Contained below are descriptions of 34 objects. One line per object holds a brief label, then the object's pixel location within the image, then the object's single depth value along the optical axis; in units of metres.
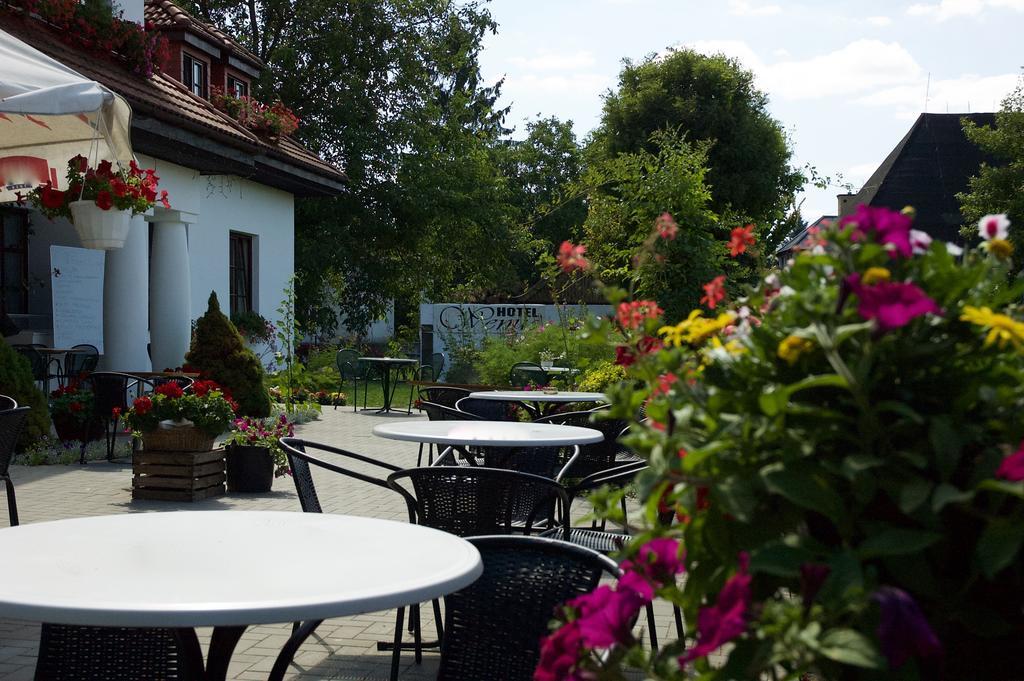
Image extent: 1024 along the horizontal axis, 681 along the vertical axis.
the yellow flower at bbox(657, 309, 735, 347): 1.60
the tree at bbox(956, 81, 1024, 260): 23.22
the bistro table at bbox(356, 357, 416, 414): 15.66
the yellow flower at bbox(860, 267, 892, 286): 1.27
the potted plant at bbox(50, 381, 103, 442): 10.22
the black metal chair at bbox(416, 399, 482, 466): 6.26
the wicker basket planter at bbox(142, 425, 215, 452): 7.73
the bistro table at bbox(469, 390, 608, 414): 7.30
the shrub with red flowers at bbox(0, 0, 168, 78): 11.84
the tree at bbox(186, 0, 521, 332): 24.42
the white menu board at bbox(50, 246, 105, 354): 12.42
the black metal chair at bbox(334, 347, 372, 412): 17.19
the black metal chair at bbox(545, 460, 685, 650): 4.03
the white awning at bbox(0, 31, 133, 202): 4.91
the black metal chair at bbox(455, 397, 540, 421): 7.27
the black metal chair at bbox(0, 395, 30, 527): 4.90
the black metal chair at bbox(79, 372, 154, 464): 9.50
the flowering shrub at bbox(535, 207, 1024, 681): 1.18
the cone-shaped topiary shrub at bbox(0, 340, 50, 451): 9.39
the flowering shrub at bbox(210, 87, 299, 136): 15.87
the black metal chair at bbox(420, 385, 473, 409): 7.80
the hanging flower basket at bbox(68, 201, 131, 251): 6.20
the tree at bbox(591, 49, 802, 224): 29.16
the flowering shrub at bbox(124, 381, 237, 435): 7.70
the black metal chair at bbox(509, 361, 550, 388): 11.93
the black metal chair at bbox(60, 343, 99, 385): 11.99
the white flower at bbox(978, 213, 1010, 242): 1.47
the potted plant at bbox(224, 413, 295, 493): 8.20
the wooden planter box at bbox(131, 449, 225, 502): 7.71
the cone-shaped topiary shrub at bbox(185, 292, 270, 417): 11.58
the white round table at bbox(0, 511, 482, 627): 1.81
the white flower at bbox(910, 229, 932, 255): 1.39
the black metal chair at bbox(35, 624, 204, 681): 2.51
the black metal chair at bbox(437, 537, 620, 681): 2.44
